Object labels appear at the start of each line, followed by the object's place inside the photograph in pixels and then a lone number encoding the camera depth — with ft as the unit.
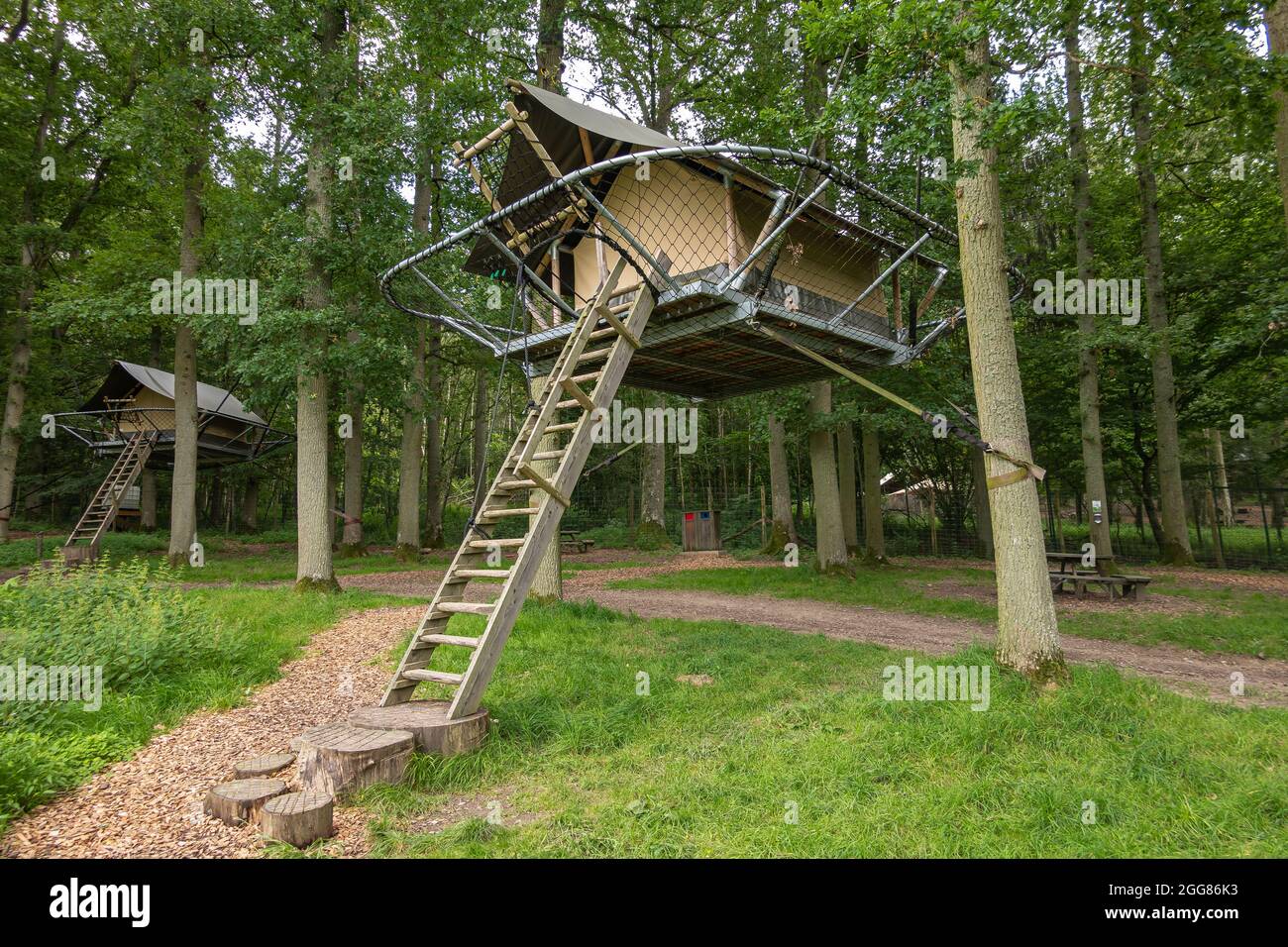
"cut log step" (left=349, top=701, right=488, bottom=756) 14.32
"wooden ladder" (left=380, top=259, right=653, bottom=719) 15.51
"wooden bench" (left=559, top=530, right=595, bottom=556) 76.13
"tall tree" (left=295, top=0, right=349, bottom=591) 35.86
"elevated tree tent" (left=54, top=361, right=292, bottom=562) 59.62
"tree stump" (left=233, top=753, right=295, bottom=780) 13.44
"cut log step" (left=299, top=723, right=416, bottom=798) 12.86
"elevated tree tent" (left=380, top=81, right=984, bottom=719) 17.40
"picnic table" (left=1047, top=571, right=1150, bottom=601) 37.81
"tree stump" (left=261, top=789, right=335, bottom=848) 11.21
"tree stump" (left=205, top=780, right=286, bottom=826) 11.93
